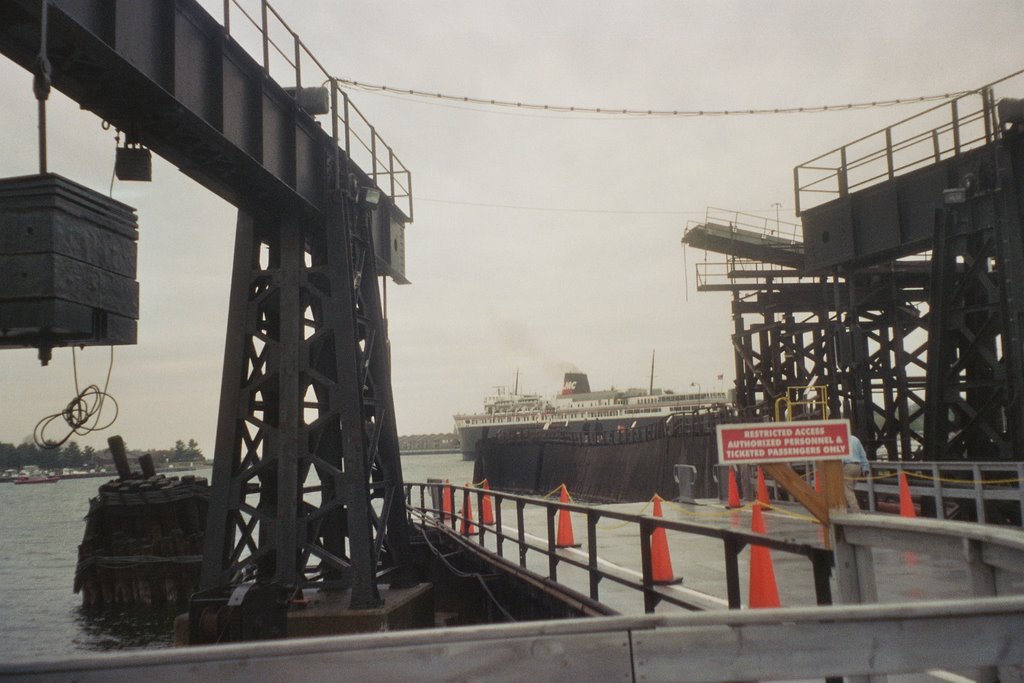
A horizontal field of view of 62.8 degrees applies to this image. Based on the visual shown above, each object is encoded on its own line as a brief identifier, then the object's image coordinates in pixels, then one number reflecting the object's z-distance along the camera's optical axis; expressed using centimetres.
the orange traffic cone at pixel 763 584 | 687
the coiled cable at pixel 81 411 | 489
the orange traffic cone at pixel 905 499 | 1443
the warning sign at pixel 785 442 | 600
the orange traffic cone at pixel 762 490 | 1944
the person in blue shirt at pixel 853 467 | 1281
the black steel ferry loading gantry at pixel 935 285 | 1456
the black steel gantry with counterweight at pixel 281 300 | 849
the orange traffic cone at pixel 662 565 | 967
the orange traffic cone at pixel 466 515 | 1628
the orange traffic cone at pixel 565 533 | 1335
